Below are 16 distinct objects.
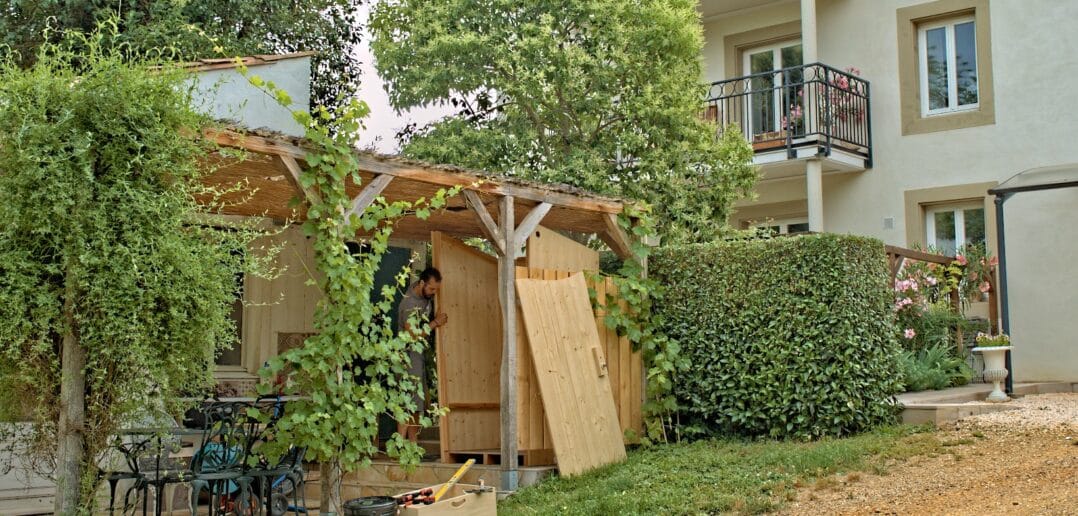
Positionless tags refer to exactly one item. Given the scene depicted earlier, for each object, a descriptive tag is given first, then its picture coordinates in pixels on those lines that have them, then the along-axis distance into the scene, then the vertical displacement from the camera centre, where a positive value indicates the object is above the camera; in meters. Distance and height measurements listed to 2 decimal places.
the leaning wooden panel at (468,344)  9.98 -0.09
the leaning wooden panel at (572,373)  9.34 -0.36
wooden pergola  7.45 +1.11
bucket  6.61 -1.04
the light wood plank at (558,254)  9.91 +0.74
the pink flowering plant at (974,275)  13.30 +0.66
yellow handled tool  7.36 -1.02
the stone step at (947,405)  9.55 -0.68
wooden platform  9.53 -1.28
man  9.88 +0.22
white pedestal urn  10.66 -0.36
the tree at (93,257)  5.79 +0.43
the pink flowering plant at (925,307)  12.44 +0.26
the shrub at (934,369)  11.50 -0.43
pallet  9.46 -1.09
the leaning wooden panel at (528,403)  9.41 -0.60
